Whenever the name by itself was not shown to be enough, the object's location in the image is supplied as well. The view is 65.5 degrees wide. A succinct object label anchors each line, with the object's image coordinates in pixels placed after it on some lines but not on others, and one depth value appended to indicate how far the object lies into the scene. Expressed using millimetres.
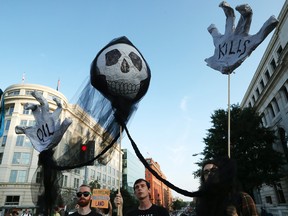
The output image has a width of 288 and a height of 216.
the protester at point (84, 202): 2736
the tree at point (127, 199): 30164
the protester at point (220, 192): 1949
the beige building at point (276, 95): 19125
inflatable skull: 2766
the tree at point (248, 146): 17344
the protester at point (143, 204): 2619
